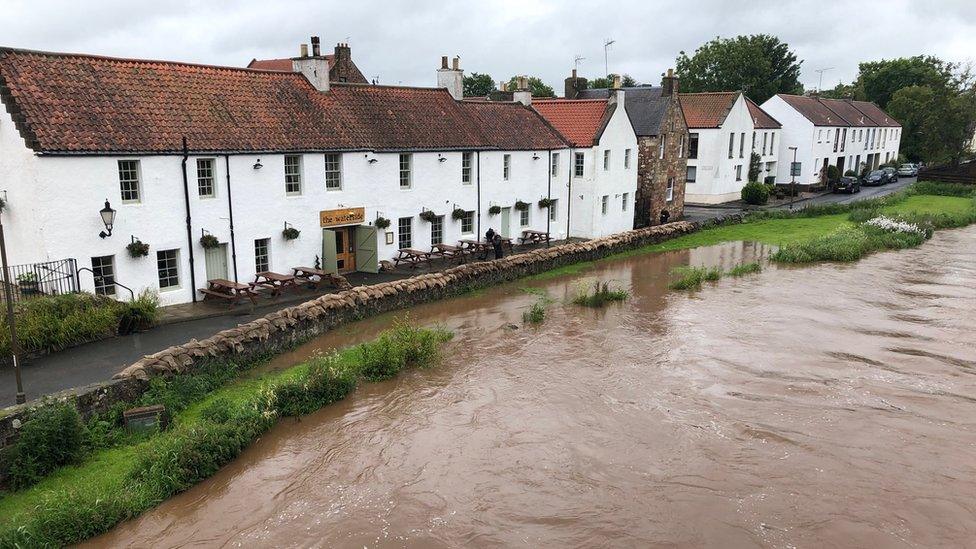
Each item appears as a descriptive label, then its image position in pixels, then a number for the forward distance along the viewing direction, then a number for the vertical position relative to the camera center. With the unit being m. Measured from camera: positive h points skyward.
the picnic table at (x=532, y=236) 33.44 -4.12
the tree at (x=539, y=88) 82.36 +7.16
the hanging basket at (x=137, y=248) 19.89 -2.85
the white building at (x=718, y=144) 49.06 +0.33
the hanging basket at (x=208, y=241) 21.58 -2.86
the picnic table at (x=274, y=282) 22.27 -4.24
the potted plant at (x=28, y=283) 17.91 -3.44
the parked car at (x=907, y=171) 75.19 -2.28
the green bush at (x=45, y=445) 11.71 -4.99
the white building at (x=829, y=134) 58.28 +1.33
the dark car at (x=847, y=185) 58.28 -2.94
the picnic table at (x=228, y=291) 21.14 -4.36
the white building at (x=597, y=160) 35.41 -0.61
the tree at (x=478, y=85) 85.69 +7.47
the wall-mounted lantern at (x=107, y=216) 18.95 -1.86
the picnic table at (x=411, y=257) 27.14 -4.17
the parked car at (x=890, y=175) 66.82 -2.42
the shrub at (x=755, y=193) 49.94 -3.09
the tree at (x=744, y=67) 81.25 +9.39
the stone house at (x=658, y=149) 40.50 -0.05
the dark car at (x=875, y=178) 64.81 -2.64
